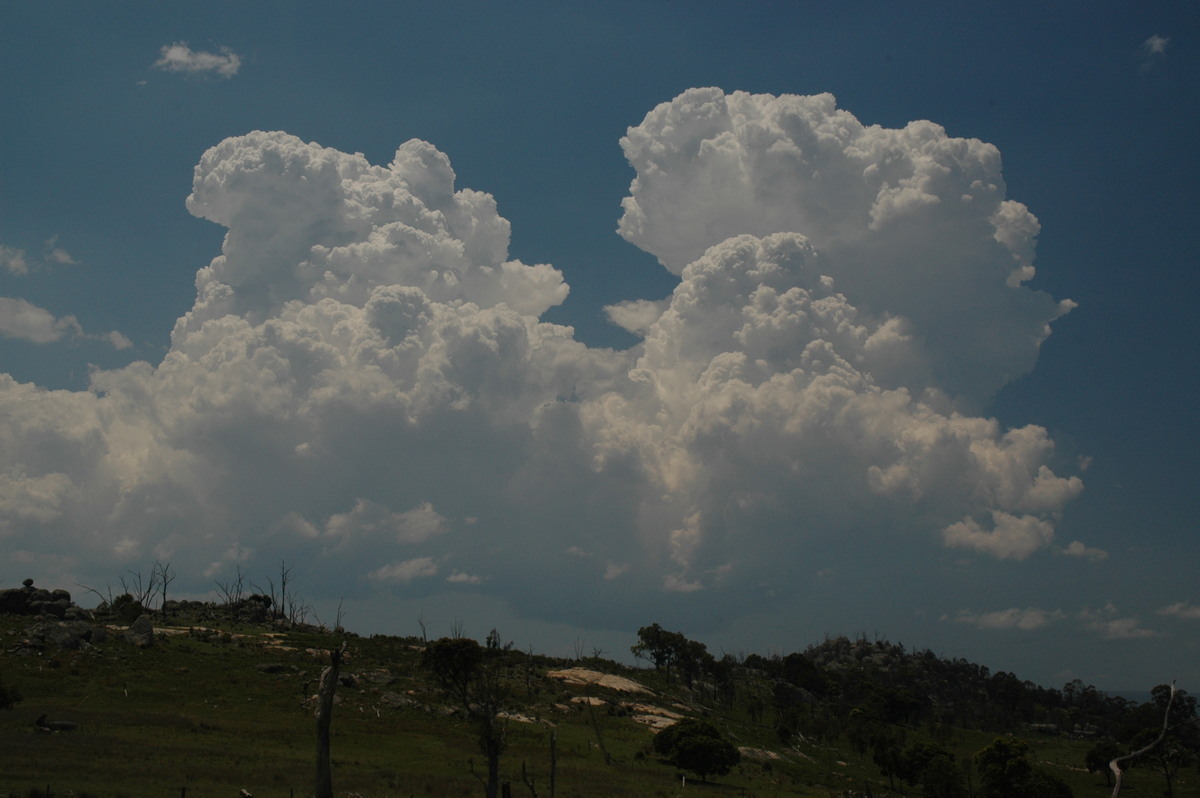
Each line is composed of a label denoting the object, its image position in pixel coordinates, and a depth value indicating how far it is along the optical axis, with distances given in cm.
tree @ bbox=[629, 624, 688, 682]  16662
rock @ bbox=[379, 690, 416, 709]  8845
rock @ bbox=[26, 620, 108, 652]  8512
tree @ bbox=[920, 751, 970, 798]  9181
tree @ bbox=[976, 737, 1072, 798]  8838
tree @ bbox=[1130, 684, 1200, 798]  11611
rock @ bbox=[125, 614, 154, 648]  9250
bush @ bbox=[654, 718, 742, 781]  8031
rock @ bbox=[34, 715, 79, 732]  5681
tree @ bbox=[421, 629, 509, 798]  5400
